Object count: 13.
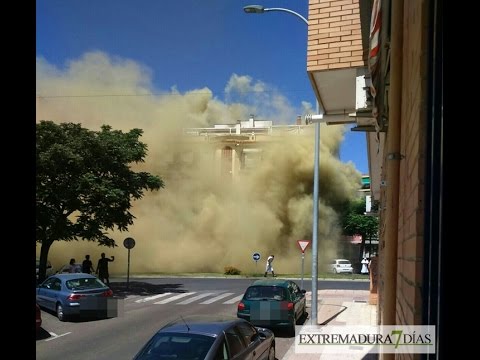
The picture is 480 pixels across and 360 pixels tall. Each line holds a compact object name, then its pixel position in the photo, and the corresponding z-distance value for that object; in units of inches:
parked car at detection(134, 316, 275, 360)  171.3
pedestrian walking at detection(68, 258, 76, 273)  600.7
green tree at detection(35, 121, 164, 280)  603.8
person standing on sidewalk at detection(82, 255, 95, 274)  631.8
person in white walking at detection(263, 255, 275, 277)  978.7
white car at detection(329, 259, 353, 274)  1291.8
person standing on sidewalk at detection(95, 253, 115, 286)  632.4
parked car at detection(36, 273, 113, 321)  393.7
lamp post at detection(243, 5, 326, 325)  392.2
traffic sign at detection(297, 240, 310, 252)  552.3
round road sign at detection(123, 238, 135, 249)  657.5
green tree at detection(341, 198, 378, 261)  1400.1
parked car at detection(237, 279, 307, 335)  366.0
